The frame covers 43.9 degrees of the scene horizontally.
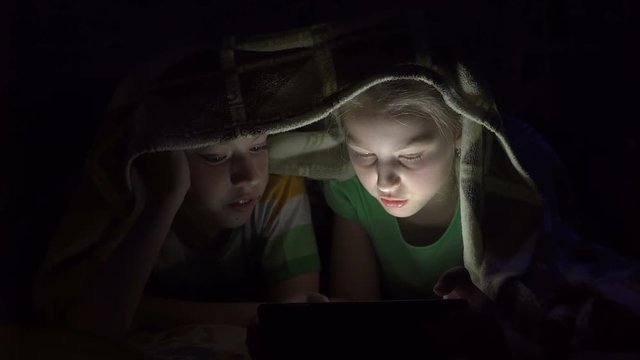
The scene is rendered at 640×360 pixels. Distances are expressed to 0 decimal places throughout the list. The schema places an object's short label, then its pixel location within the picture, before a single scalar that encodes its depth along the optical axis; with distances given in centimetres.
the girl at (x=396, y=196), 109
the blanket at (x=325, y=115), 107
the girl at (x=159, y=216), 111
